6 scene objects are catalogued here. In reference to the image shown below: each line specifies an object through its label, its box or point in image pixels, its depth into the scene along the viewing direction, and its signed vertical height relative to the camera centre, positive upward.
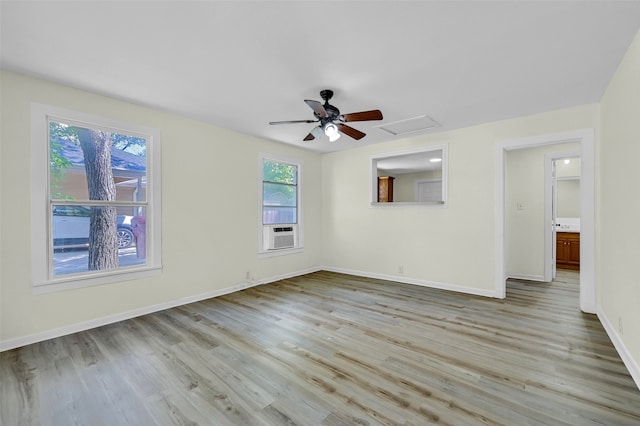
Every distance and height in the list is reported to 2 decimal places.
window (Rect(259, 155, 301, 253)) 5.10 +0.11
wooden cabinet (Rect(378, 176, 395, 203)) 7.50 +0.61
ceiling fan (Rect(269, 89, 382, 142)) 2.88 +0.99
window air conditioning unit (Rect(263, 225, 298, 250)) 5.10 -0.47
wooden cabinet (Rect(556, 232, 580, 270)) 6.05 -0.87
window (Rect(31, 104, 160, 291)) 2.81 +0.13
